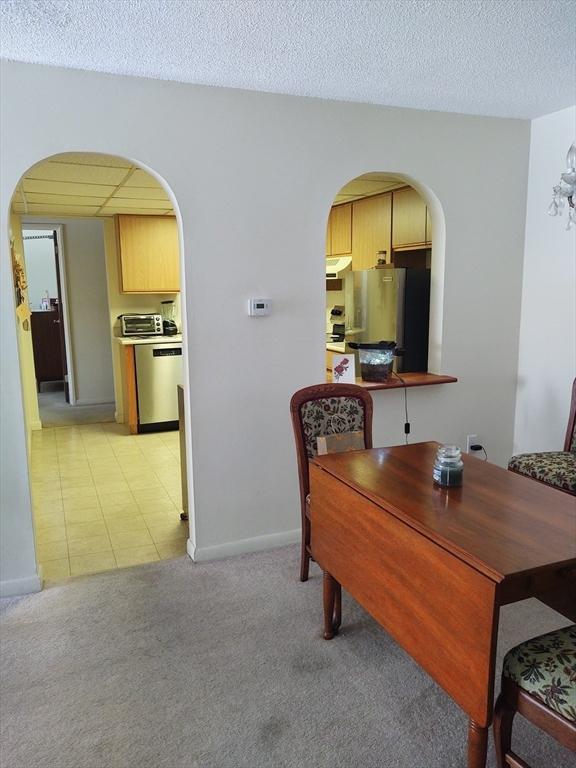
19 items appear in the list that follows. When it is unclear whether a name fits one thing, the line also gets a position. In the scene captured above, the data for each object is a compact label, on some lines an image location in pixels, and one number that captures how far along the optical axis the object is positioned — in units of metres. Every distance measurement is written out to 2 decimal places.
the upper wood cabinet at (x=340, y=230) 5.35
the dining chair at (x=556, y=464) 2.93
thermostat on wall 3.05
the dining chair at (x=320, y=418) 2.67
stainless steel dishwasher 5.84
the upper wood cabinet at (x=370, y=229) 4.70
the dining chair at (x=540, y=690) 1.40
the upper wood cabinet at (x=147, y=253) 5.82
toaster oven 6.17
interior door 6.93
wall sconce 2.10
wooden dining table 1.49
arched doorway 3.50
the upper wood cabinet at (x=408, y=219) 4.23
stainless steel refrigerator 3.89
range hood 5.30
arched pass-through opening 3.64
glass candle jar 2.02
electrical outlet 3.80
